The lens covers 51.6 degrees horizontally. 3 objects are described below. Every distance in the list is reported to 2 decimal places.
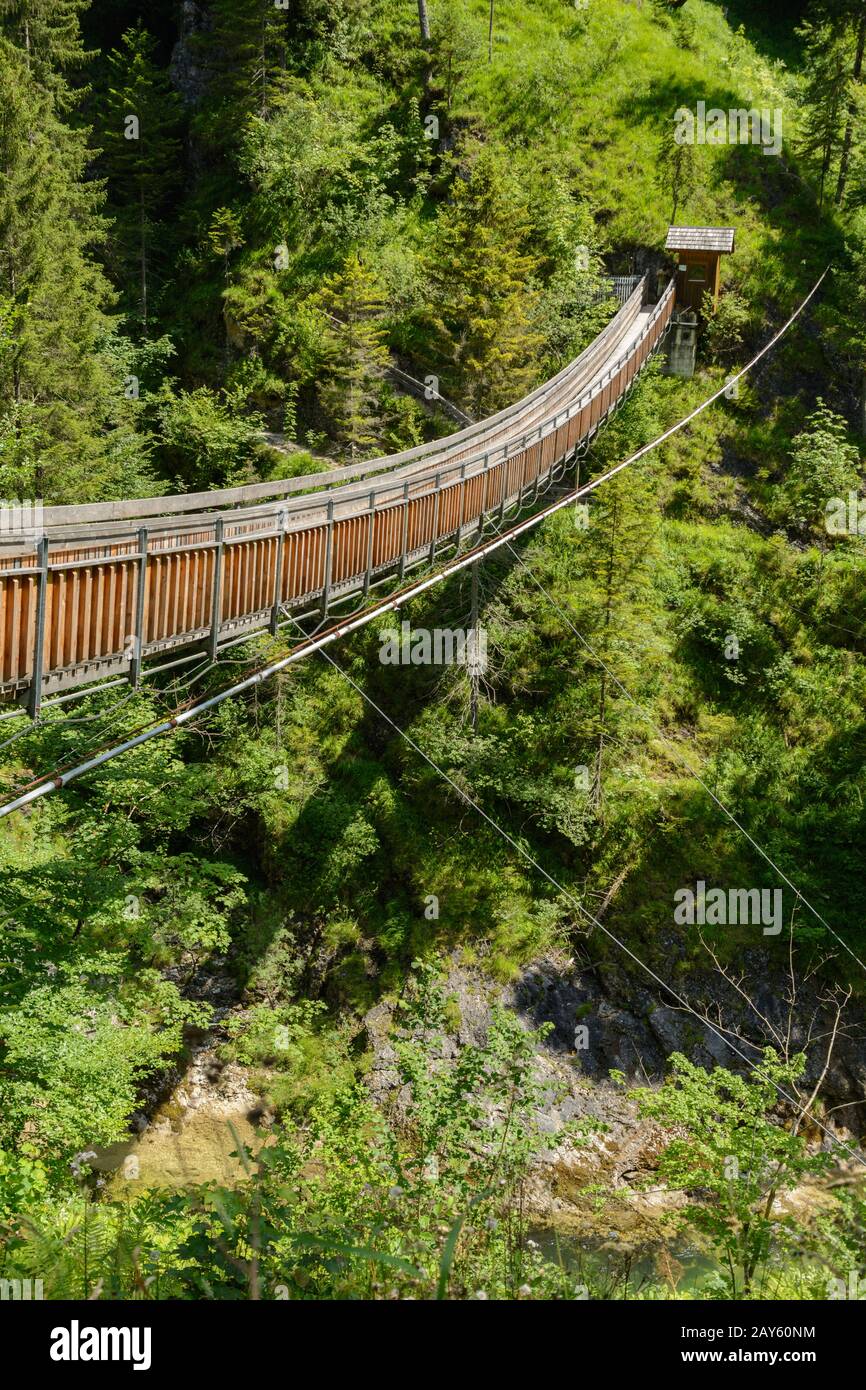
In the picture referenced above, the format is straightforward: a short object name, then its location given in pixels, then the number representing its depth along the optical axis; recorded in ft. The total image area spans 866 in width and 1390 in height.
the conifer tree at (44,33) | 79.97
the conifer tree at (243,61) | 83.82
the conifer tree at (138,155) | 85.97
